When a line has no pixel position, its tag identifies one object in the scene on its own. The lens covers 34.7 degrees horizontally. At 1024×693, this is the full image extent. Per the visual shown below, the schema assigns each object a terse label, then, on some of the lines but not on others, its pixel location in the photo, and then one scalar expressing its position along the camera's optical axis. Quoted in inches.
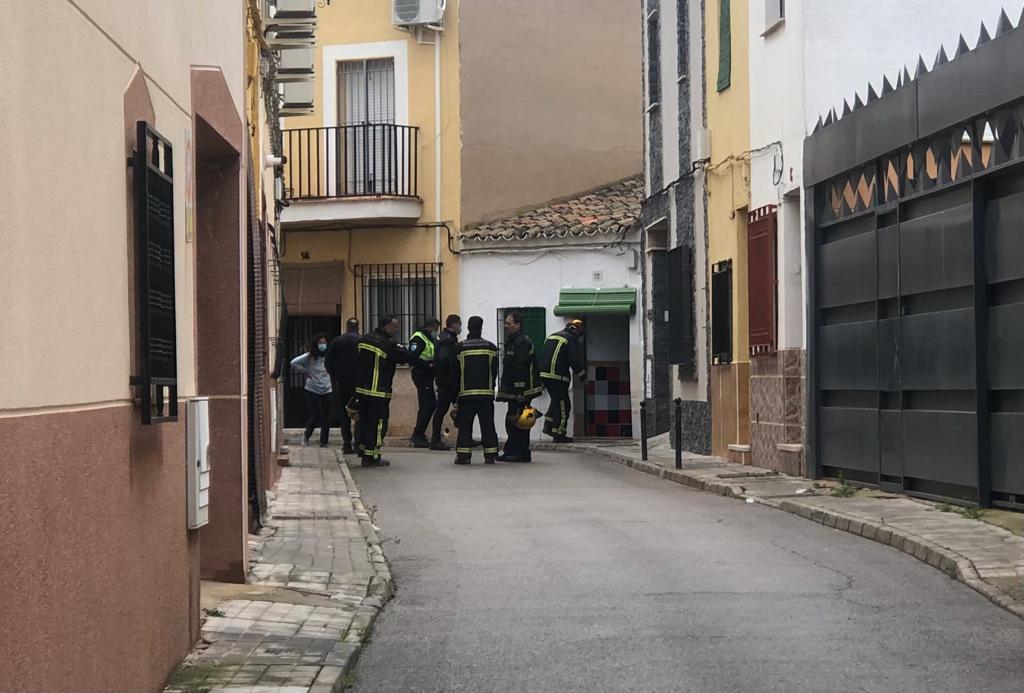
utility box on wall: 284.7
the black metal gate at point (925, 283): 485.1
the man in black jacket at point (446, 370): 869.8
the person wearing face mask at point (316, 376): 967.6
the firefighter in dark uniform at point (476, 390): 798.5
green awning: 1059.3
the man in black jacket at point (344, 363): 845.8
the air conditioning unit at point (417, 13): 1107.3
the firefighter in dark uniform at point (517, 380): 817.5
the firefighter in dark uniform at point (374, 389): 779.4
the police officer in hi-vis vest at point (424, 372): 888.3
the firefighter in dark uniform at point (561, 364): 955.3
